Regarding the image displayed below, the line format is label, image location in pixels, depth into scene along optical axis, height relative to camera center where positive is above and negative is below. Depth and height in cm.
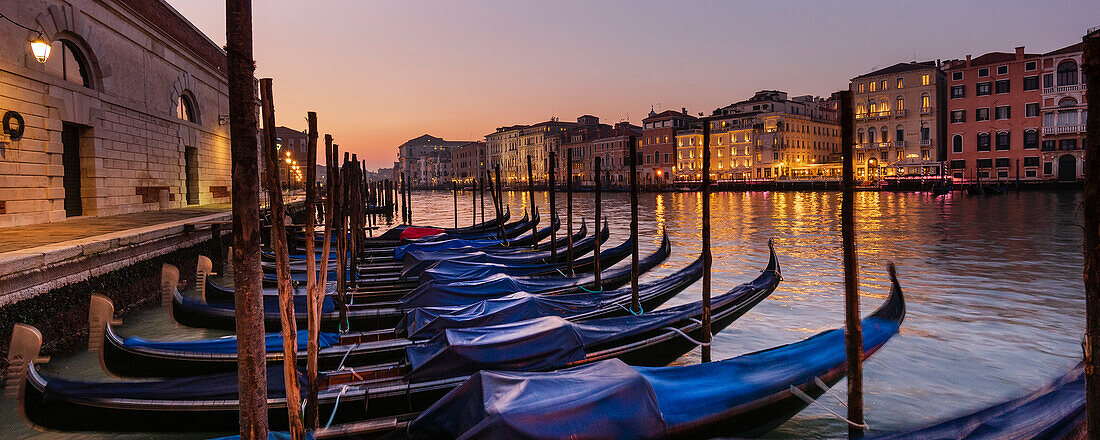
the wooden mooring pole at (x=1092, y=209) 199 -9
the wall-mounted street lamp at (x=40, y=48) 727 +206
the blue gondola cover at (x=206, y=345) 444 -107
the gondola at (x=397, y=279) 688 -109
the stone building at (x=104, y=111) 807 +178
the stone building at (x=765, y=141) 5225 +489
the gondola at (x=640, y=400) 293 -113
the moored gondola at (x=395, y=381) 344 -117
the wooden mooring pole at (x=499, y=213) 1320 -31
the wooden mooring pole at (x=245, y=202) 234 +2
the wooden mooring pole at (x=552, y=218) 972 -45
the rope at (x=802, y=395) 379 -133
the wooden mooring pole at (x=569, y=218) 854 -34
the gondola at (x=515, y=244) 930 -98
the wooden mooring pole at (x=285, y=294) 289 -45
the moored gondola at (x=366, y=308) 611 -112
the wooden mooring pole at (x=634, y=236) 627 -47
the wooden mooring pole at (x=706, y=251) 512 -55
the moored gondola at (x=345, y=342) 432 -110
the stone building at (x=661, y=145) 5831 +515
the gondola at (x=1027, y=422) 286 -118
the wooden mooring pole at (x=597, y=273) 735 -97
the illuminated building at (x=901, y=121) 4328 +524
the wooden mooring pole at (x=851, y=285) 329 -53
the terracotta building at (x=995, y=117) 3788 +473
